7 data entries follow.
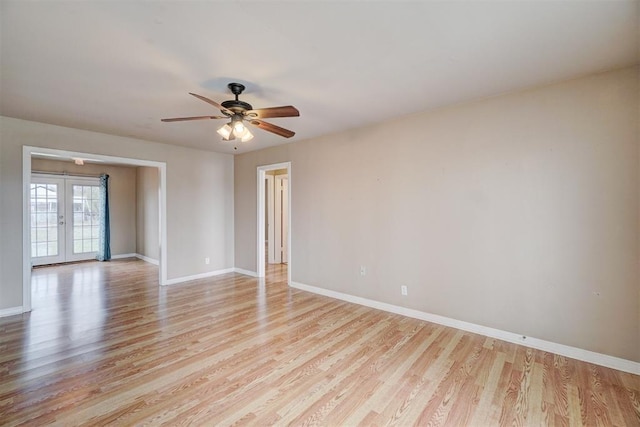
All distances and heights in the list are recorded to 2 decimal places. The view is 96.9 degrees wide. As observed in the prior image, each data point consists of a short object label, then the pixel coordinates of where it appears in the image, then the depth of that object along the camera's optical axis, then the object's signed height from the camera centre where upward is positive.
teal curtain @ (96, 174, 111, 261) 7.20 -0.25
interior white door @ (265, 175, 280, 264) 6.89 -0.22
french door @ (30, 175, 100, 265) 6.52 -0.10
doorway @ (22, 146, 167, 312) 3.72 +0.19
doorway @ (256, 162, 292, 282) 6.89 -0.19
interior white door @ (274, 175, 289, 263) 6.97 -0.09
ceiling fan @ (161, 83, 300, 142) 2.44 +0.88
